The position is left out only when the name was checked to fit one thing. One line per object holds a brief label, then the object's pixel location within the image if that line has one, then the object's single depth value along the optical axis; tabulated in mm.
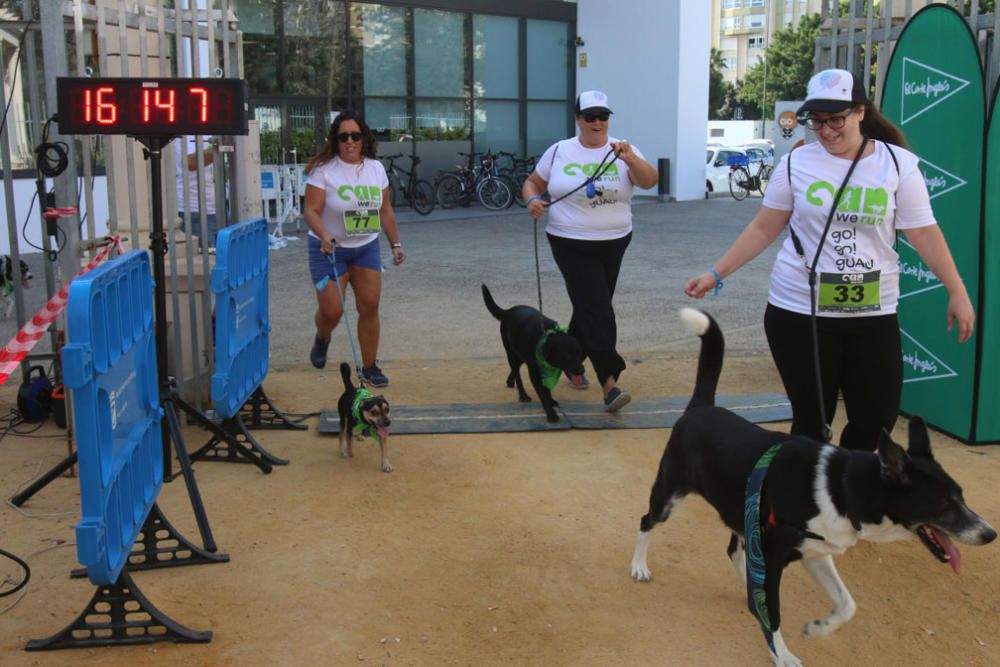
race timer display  4637
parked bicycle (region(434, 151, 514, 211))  22219
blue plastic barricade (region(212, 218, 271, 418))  5074
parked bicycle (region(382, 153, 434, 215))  21500
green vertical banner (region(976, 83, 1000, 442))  5512
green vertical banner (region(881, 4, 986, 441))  5676
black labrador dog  6156
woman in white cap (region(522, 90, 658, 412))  6430
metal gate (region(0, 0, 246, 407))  5430
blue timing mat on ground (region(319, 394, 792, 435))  6252
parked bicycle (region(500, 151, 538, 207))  23453
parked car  27500
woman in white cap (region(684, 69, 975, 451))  3986
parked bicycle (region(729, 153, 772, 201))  25062
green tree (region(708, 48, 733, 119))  62000
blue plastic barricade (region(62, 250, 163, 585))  3131
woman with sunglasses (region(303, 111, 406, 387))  6891
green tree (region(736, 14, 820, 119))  59750
